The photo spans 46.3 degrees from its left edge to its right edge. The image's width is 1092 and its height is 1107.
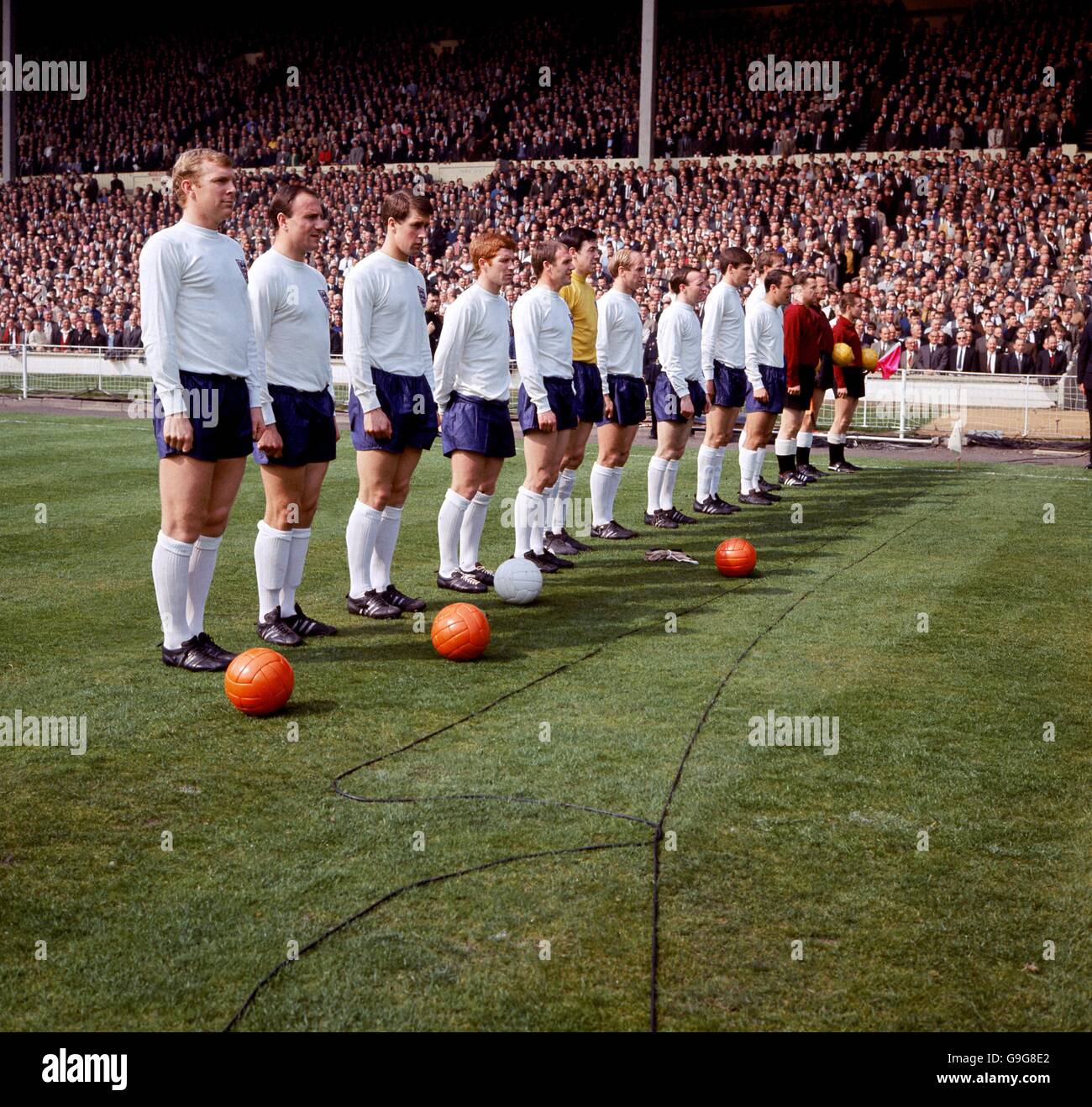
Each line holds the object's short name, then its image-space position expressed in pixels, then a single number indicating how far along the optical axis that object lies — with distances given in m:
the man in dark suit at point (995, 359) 19.67
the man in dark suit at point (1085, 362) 15.67
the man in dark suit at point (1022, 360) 19.23
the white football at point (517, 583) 7.46
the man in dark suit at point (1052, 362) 19.08
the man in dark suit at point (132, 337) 27.80
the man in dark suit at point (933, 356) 20.28
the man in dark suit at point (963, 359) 20.00
